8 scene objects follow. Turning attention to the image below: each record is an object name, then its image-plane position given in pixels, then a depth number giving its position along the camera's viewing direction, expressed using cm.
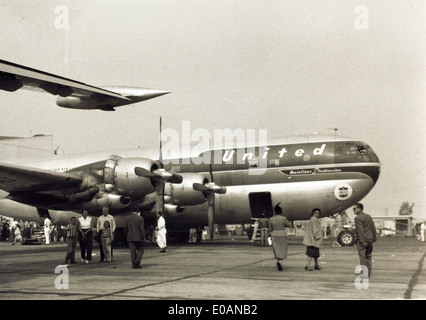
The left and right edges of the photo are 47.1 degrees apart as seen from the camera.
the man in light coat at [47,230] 2944
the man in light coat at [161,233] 1931
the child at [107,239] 1569
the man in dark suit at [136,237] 1347
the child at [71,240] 1508
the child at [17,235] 3192
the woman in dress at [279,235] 1277
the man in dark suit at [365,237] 1100
